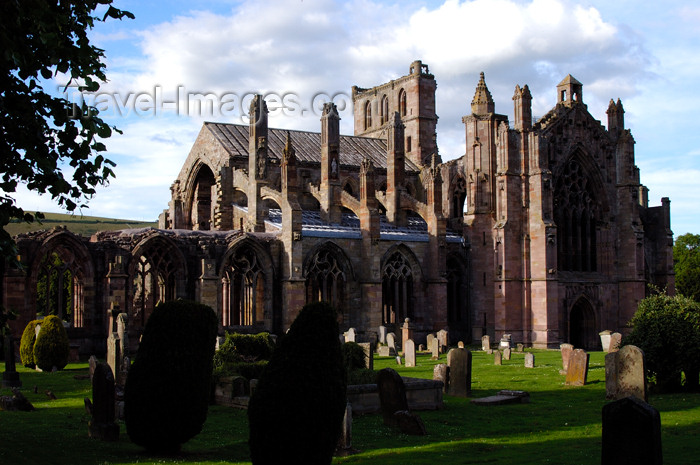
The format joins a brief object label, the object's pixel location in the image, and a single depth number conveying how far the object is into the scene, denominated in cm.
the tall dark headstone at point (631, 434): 983
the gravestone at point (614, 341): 2880
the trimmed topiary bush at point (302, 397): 1223
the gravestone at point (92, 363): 2431
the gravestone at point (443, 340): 3700
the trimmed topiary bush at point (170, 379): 1438
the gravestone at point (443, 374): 2286
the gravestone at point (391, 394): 1762
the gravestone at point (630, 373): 1833
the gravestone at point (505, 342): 3722
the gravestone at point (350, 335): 3552
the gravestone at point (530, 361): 3048
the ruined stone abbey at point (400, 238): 3547
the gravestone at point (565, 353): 2800
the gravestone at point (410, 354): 3039
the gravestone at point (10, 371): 2333
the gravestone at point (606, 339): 3564
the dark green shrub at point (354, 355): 2344
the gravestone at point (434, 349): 3409
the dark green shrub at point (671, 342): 2214
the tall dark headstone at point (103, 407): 1555
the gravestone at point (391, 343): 3581
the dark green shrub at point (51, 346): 2773
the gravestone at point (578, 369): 2478
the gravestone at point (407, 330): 3723
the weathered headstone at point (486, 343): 3919
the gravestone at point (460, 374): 2250
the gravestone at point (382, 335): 3869
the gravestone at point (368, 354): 2548
